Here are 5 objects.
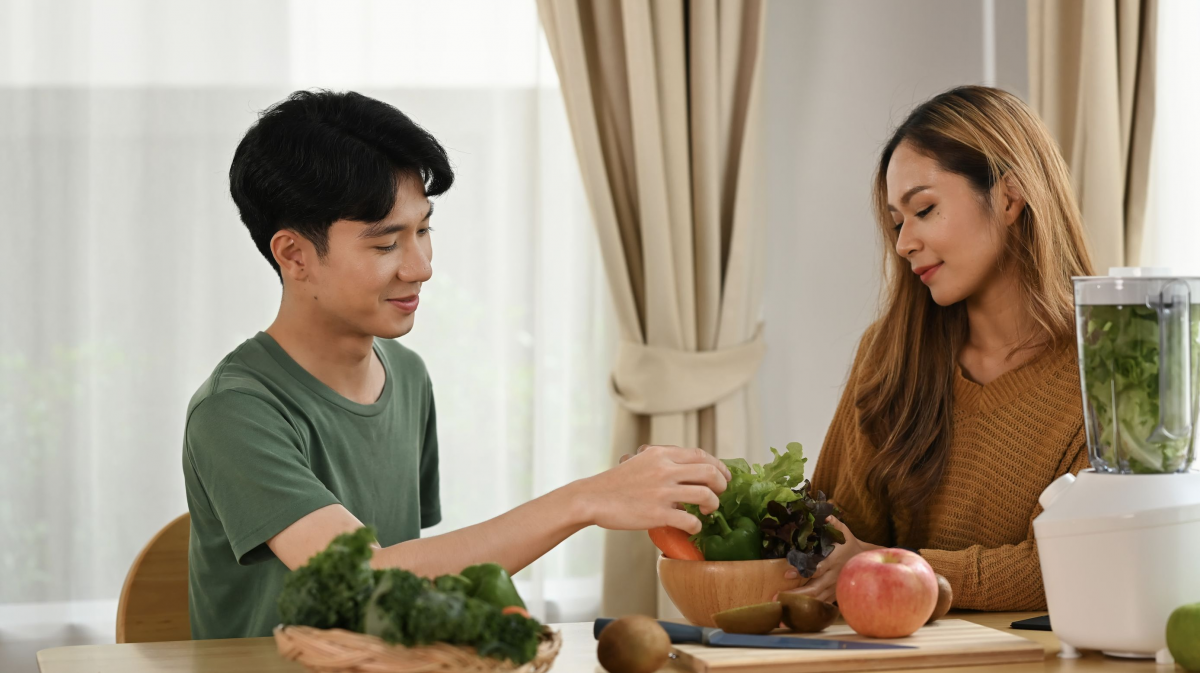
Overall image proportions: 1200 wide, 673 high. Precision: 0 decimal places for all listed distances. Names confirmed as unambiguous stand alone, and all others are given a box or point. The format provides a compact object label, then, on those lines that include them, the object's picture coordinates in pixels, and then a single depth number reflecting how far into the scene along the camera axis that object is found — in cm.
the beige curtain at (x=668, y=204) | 282
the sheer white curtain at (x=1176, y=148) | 244
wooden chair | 181
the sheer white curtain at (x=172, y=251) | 270
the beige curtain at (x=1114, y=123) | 246
